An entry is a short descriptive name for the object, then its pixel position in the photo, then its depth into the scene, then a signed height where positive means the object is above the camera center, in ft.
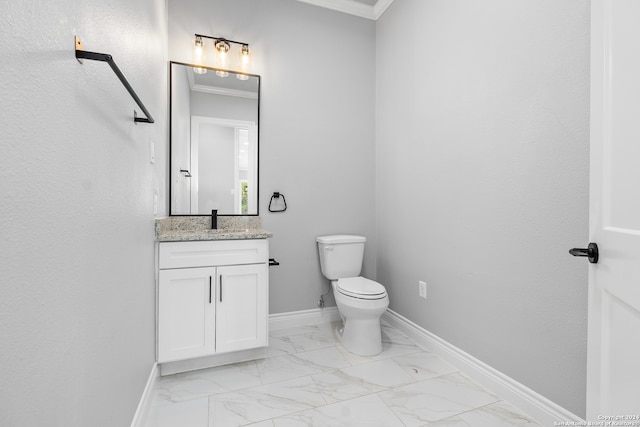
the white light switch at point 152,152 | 5.10 +1.04
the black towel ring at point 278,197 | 7.97 +0.39
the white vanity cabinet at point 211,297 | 5.66 -1.73
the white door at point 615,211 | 2.48 +0.03
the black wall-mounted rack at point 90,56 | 2.31 +1.22
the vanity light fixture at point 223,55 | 7.31 +3.99
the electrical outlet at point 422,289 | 7.02 -1.82
